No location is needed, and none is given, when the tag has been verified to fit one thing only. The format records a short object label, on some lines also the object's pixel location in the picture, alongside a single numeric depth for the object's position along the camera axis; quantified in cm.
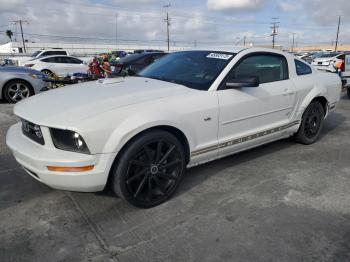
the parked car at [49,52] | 2081
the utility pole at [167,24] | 6335
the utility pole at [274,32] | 7572
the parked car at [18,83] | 803
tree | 8295
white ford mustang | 264
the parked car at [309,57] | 2392
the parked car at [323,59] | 1847
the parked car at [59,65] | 1495
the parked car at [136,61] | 1027
